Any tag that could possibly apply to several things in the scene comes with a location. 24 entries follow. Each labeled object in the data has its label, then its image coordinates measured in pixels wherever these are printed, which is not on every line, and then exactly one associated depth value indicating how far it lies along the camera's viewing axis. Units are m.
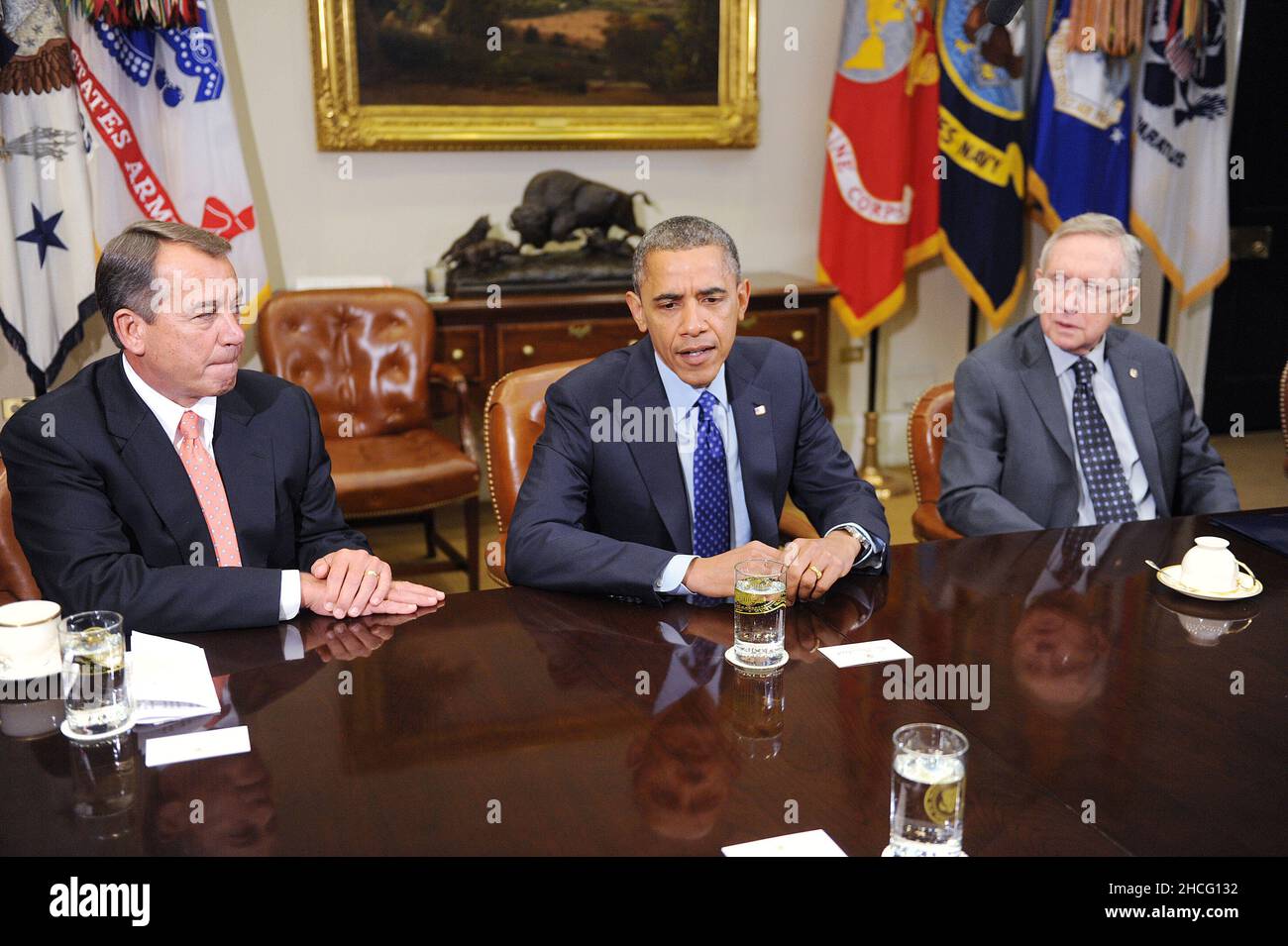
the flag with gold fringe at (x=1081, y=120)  5.28
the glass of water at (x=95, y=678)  1.54
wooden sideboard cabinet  4.67
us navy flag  5.29
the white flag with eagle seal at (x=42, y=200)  4.16
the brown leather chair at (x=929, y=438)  2.98
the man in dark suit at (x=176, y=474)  1.95
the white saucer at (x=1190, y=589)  2.03
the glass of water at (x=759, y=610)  1.79
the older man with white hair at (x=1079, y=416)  2.83
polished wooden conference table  1.33
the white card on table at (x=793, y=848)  1.28
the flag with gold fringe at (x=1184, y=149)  5.45
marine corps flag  5.23
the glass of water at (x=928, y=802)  1.28
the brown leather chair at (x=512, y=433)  2.65
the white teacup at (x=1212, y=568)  2.05
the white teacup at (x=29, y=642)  1.70
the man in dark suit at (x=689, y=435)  2.43
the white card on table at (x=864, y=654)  1.78
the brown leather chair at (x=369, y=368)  4.35
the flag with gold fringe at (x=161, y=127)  4.36
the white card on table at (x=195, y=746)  1.48
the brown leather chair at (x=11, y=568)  2.41
